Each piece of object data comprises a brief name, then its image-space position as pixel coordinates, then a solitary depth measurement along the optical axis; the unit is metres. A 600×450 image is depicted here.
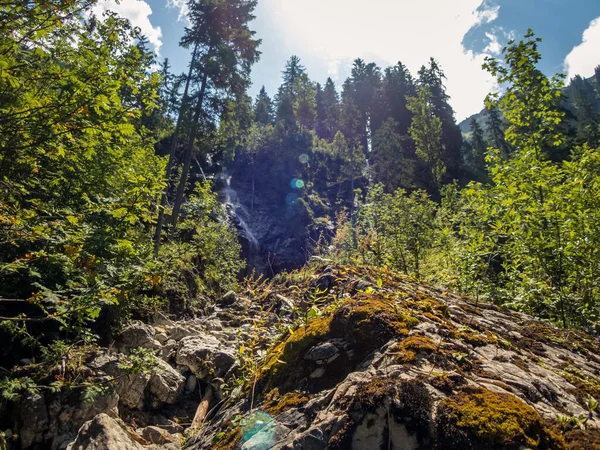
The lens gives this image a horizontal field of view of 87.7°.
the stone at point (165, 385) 4.50
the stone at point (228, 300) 10.29
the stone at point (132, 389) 4.27
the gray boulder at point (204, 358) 4.88
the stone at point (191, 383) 4.89
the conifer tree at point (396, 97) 51.19
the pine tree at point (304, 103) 49.16
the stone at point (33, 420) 3.45
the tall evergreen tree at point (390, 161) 39.34
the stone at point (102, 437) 2.77
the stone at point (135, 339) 5.20
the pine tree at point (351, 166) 45.22
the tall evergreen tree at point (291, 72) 59.28
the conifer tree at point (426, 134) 38.44
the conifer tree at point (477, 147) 46.53
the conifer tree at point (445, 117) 45.25
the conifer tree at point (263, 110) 60.22
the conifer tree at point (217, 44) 18.95
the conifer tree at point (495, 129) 46.84
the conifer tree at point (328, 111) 58.62
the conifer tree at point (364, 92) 56.09
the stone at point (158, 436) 3.60
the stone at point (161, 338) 5.92
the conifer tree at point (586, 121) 37.22
